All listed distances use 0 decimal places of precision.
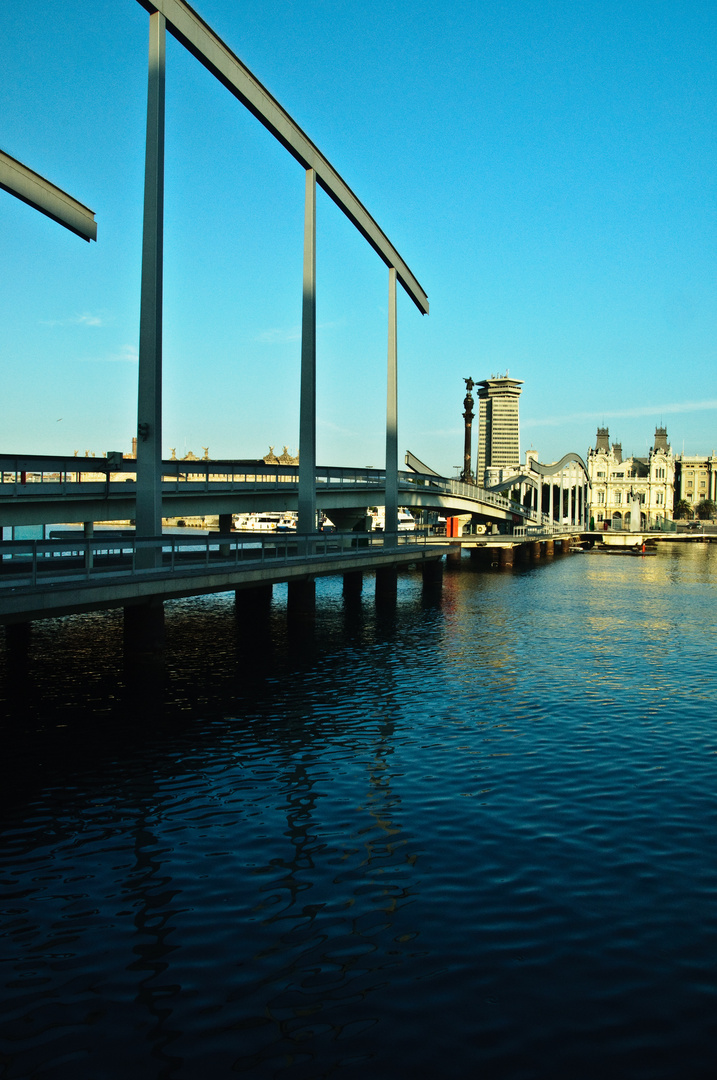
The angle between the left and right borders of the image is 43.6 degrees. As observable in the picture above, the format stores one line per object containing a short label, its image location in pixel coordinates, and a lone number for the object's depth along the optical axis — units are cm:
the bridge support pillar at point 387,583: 4532
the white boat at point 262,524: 10912
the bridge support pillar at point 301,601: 3478
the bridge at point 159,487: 2116
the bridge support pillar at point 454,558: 7775
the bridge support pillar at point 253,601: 3453
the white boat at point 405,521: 11977
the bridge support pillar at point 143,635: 2336
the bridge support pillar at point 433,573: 5471
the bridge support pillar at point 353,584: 4584
